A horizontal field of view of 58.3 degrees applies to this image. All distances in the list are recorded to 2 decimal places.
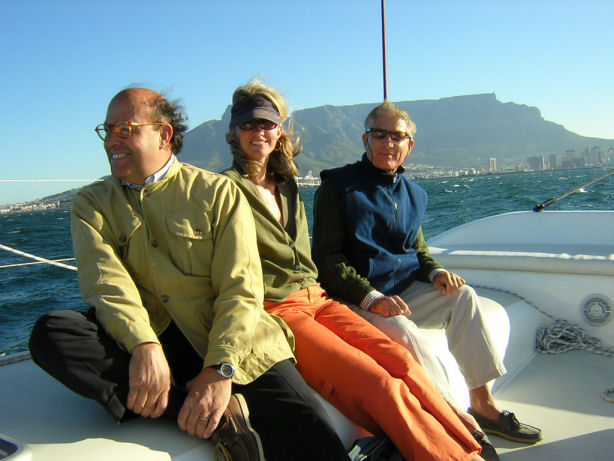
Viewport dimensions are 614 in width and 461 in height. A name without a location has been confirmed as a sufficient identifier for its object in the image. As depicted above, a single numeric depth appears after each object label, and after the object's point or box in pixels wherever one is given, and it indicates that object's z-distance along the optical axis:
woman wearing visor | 1.56
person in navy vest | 2.17
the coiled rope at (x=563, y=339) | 3.02
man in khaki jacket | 1.40
